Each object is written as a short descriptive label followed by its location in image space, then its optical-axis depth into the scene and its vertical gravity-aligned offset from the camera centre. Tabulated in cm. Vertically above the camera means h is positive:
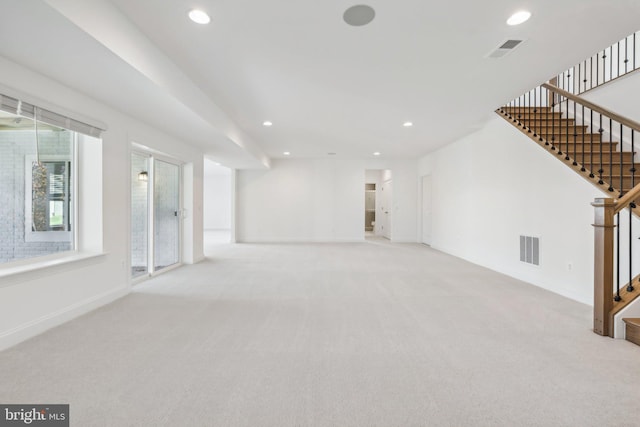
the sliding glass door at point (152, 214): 453 -7
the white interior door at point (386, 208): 1000 +8
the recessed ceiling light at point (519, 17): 233 +159
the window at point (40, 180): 255 +30
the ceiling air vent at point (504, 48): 274 +160
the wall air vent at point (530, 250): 421 -59
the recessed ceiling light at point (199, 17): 232 +159
